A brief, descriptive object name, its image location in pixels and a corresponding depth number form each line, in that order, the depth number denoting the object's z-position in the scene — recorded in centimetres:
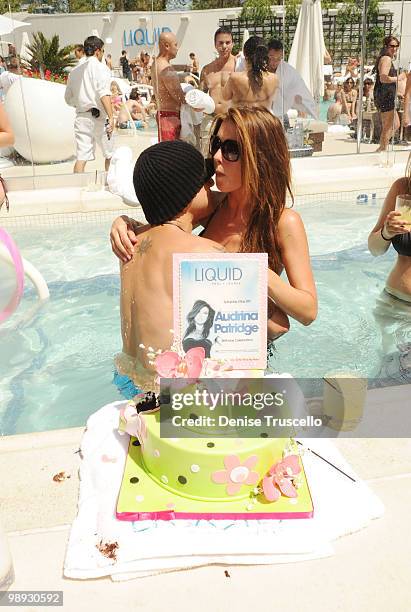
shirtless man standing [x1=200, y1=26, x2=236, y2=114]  715
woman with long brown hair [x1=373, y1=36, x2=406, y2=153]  809
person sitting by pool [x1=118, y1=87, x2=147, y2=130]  1115
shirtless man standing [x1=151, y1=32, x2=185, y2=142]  676
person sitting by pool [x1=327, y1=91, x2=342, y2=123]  1120
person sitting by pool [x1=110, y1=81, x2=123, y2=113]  1086
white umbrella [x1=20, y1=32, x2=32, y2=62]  802
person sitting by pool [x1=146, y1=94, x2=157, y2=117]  1134
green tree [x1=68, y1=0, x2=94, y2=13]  857
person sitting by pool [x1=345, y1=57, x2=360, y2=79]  1170
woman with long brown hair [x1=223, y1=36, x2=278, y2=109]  671
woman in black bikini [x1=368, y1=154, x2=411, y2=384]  270
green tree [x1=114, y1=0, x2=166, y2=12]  852
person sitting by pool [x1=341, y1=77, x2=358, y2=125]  1116
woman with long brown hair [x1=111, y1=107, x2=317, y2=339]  200
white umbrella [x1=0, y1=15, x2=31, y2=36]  764
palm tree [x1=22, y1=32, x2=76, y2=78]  831
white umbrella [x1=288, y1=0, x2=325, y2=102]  918
